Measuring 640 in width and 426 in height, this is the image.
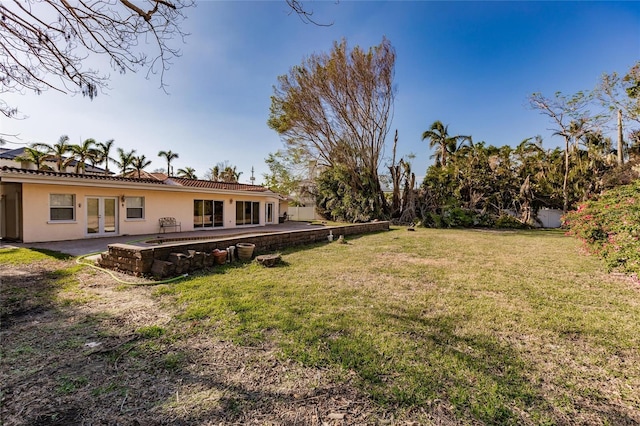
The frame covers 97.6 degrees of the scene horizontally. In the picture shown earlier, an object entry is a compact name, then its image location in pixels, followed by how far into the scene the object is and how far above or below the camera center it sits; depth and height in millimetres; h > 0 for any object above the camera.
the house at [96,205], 10383 +270
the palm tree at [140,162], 32762 +5913
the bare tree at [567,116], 16922 +5933
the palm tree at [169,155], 38159 +7626
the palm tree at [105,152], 28547 +6089
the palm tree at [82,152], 24828 +5316
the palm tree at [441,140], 26578 +6813
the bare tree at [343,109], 18406 +7204
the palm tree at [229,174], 42438 +5582
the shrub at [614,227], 5992 -423
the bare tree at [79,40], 3881 +2561
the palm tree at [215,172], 43344 +6005
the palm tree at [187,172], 41438 +5745
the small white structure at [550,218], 20109 -516
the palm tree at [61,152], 23703 +5144
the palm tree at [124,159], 31188 +5793
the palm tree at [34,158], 20914 +4110
